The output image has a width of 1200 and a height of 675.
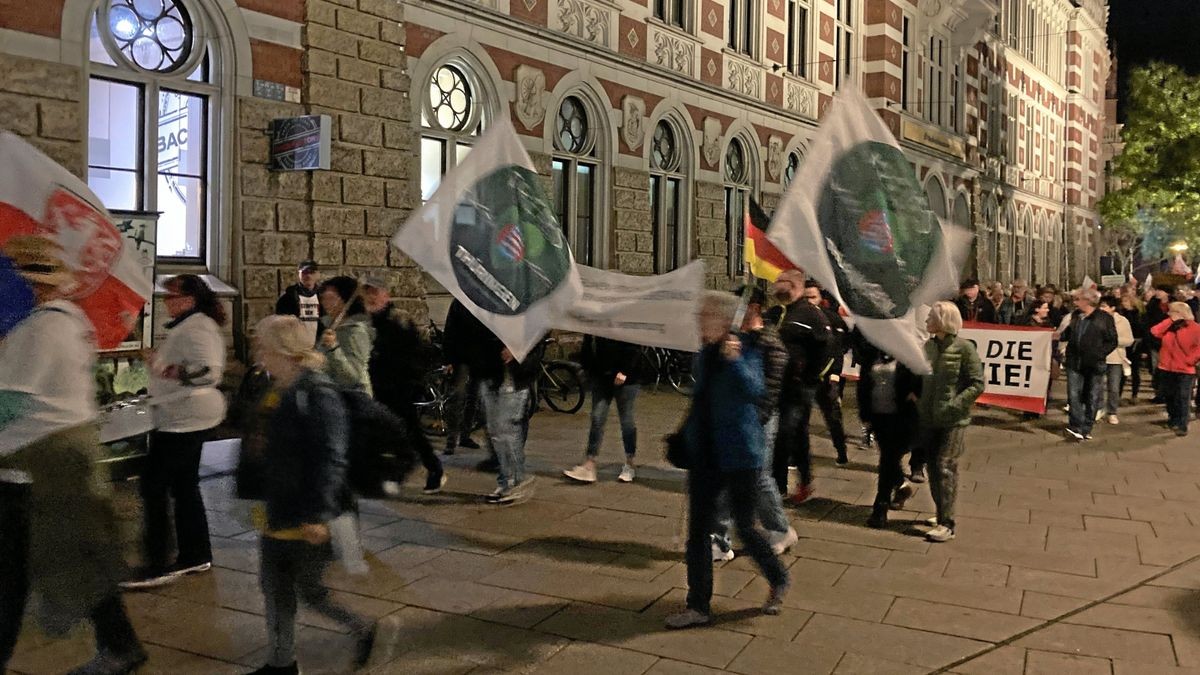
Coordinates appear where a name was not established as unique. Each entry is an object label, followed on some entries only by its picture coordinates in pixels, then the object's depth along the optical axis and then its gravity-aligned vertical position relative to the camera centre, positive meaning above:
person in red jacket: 12.11 -0.32
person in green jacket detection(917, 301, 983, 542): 6.73 -0.45
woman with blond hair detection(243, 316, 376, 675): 3.92 -0.59
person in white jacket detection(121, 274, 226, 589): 5.36 -0.45
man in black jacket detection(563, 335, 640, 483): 8.27 -0.50
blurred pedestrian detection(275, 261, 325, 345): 10.40 +0.25
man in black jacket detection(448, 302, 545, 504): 7.41 -0.54
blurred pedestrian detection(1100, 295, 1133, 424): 12.62 -0.39
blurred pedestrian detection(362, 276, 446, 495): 7.40 -0.25
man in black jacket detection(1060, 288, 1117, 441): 11.55 -0.30
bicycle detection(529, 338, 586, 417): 12.68 -0.74
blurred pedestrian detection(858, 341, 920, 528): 7.12 -0.63
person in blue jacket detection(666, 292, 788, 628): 4.90 -0.54
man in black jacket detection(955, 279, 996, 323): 14.30 +0.40
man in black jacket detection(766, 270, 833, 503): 7.19 -0.19
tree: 32.91 +6.19
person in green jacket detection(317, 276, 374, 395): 6.07 -0.09
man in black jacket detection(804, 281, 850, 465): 8.33 -0.38
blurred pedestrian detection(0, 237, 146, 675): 3.82 -0.60
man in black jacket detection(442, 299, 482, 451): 7.91 -0.51
